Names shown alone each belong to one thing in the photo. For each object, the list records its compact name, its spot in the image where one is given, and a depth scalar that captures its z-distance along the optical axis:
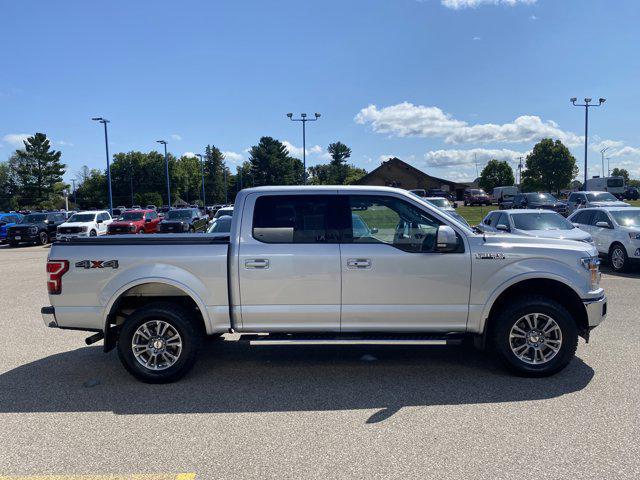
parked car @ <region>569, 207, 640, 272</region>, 11.84
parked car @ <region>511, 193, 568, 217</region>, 29.14
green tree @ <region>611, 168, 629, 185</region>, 171.62
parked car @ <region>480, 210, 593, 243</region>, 11.59
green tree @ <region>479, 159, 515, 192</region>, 88.31
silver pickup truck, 4.98
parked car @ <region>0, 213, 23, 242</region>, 28.70
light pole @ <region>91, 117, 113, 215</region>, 39.41
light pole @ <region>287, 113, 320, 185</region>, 40.81
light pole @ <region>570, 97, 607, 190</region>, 39.59
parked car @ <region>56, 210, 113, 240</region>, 24.73
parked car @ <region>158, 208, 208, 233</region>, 25.33
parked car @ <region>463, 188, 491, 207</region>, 58.79
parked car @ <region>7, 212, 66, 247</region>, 26.62
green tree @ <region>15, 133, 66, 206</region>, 90.06
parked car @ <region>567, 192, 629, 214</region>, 24.90
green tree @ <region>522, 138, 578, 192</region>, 68.19
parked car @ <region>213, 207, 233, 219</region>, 16.92
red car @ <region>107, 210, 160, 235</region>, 26.37
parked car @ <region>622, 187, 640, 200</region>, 60.97
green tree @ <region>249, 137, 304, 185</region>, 102.50
